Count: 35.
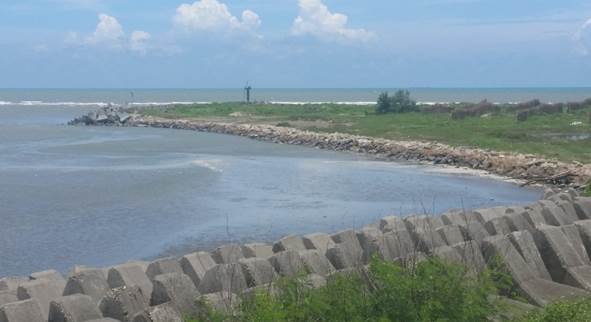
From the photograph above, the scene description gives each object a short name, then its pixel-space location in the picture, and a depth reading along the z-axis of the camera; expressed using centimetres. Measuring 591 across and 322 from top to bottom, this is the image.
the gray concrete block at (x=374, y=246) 929
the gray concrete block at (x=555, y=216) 1214
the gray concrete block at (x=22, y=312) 702
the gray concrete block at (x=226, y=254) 977
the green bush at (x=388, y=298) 680
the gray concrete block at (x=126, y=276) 867
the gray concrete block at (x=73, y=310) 700
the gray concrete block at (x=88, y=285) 819
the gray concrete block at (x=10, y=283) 926
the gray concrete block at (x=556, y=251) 992
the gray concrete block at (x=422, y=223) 1049
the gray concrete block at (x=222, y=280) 785
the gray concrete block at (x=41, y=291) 815
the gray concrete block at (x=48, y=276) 933
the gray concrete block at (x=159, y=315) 675
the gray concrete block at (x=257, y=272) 814
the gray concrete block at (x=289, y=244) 1033
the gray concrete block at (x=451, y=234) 1002
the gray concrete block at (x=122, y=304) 717
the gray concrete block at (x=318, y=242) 1071
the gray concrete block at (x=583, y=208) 1303
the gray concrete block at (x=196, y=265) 898
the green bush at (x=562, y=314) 740
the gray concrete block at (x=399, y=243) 916
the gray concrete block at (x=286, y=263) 857
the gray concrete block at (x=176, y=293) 721
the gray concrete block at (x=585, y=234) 1101
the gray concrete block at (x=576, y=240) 1058
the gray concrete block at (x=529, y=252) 970
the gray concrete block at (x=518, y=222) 1148
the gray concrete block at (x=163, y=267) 923
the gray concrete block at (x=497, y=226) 1111
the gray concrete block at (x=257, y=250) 1014
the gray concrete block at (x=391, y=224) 1112
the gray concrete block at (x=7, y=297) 819
